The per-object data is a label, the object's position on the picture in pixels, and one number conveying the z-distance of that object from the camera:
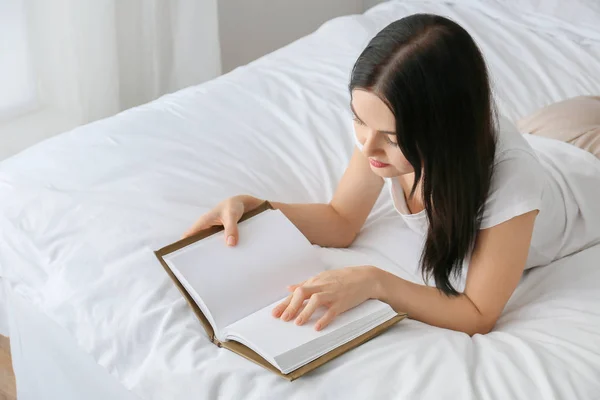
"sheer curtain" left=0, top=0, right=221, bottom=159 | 3.87
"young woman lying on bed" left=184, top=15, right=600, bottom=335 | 2.64
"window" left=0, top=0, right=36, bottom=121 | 3.85
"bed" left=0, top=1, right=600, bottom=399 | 2.62
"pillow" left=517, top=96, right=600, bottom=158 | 3.19
